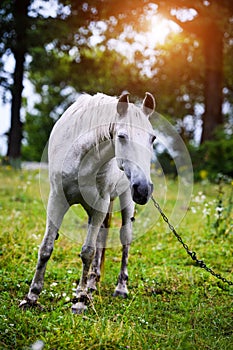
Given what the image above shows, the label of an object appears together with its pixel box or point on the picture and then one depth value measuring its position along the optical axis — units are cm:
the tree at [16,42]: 1238
